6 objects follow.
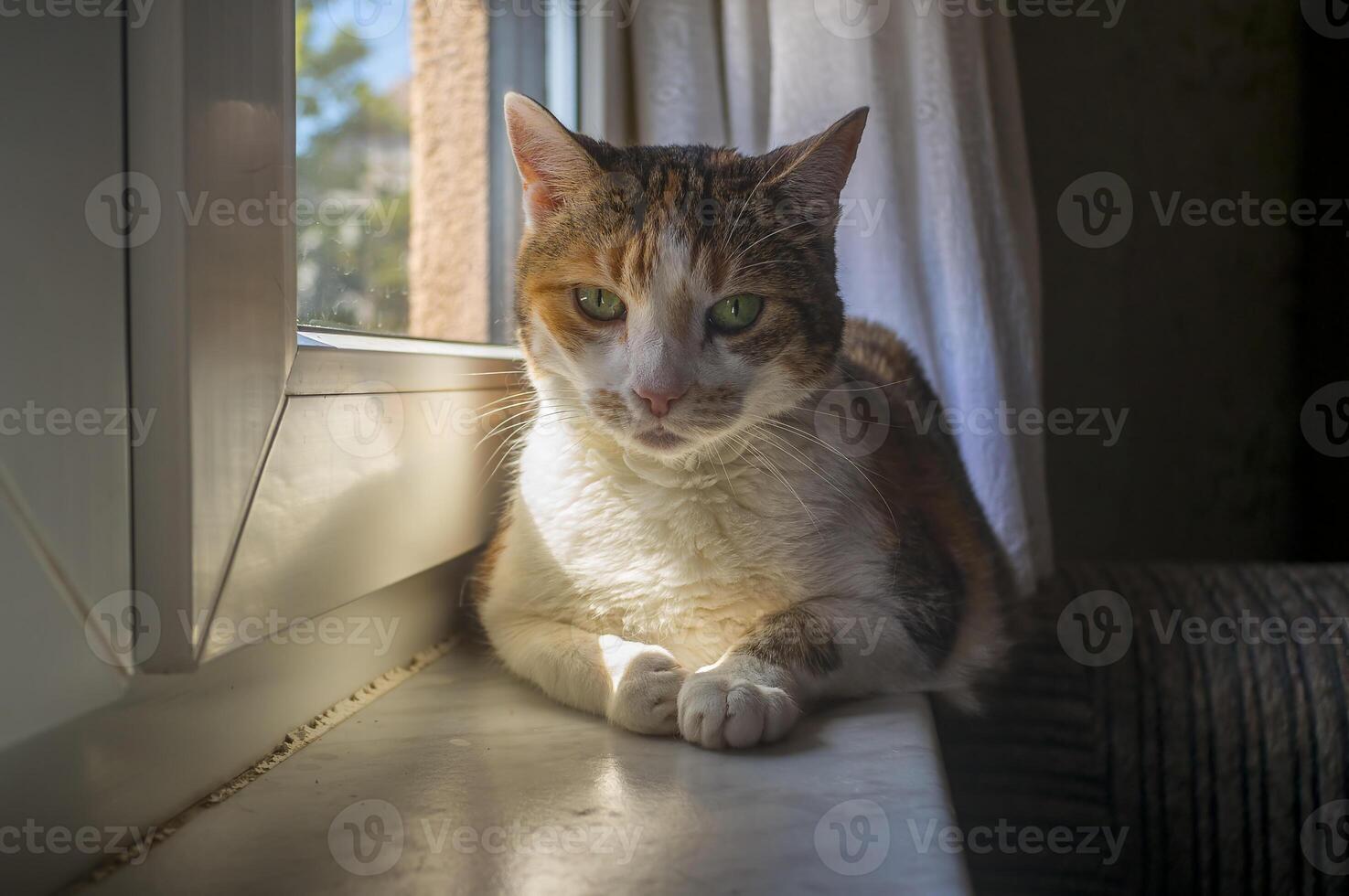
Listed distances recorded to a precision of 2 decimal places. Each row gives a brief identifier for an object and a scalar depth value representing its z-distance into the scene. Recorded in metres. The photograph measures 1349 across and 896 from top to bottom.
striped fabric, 0.56
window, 0.50
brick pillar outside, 0.64
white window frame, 0.35
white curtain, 0.64
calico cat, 0.46
